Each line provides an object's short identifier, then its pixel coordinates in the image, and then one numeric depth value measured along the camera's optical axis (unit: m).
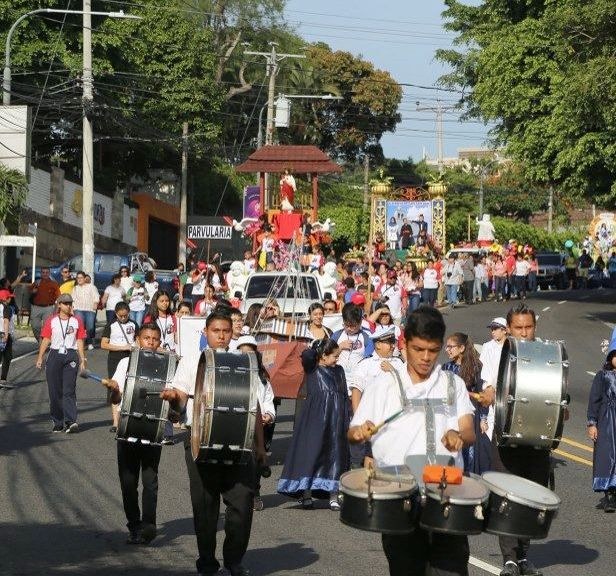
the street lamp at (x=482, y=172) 83.69
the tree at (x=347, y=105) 79.81
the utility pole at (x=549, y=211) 102.80
